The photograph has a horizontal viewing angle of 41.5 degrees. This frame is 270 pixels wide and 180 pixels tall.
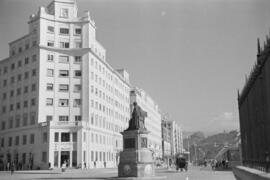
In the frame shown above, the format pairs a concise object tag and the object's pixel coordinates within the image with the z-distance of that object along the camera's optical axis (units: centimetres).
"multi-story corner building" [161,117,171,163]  17638
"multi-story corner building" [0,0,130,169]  7525
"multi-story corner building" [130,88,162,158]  12859
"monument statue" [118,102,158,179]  3278
